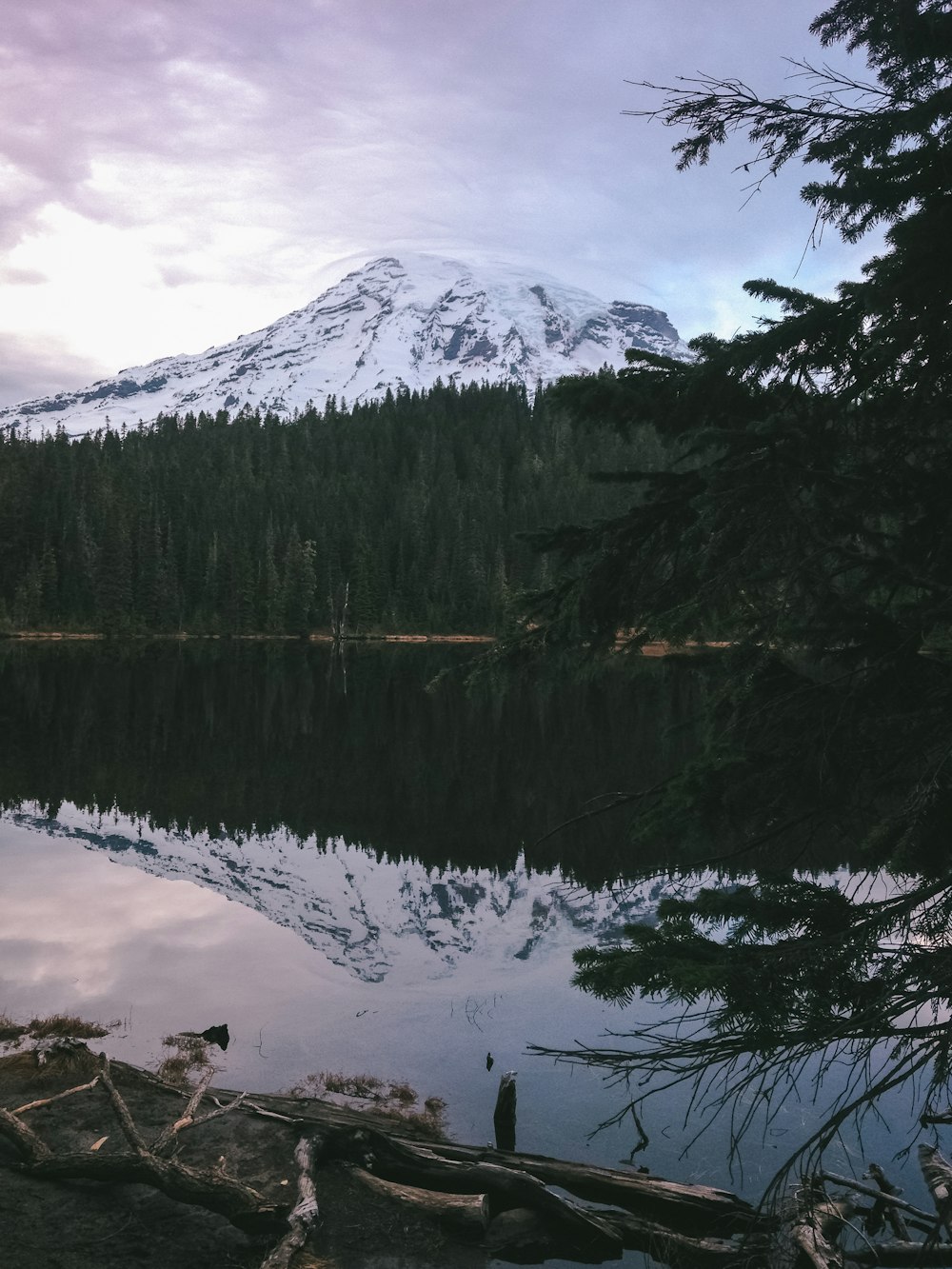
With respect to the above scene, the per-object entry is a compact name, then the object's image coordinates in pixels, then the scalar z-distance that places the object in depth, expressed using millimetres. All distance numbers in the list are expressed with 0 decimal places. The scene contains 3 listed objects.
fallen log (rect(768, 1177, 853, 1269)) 4793
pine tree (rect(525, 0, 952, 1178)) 3977
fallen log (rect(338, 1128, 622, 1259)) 5738
